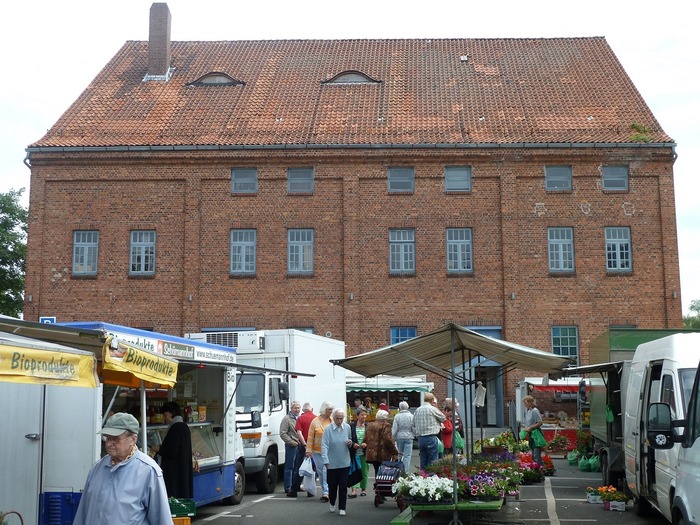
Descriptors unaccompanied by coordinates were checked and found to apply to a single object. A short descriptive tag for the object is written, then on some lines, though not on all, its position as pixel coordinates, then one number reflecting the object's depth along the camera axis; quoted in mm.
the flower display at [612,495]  14195
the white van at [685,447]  7441
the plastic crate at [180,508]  10773
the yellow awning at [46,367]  6723
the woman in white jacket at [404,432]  16438
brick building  31641
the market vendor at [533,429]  20922
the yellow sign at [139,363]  8352
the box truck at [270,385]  17234
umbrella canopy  12219
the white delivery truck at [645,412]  10727
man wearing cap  5504
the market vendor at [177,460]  12133
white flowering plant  11641
